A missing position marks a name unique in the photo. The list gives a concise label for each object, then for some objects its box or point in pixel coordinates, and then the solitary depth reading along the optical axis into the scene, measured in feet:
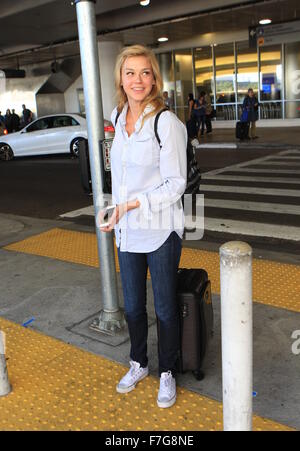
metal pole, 10.96
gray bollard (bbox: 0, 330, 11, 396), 10.02
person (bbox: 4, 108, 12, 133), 84.02
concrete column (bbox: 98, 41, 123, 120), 69.10
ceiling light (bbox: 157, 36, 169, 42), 74.93
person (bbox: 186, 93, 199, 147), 66.28
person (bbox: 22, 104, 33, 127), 89.28
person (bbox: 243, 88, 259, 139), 56.90
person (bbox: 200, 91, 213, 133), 69.10
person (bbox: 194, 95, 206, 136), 66.74
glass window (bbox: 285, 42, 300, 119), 72.38
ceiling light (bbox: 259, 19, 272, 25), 63.99
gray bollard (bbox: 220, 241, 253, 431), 6.75
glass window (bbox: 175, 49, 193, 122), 83.56
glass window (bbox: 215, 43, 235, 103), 78.64
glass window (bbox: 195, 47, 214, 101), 81.15
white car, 54.90
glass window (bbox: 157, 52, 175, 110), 84.84
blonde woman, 8.80
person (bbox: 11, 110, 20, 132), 83.87
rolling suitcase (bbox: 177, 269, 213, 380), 9.95
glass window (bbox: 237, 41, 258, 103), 76.48
